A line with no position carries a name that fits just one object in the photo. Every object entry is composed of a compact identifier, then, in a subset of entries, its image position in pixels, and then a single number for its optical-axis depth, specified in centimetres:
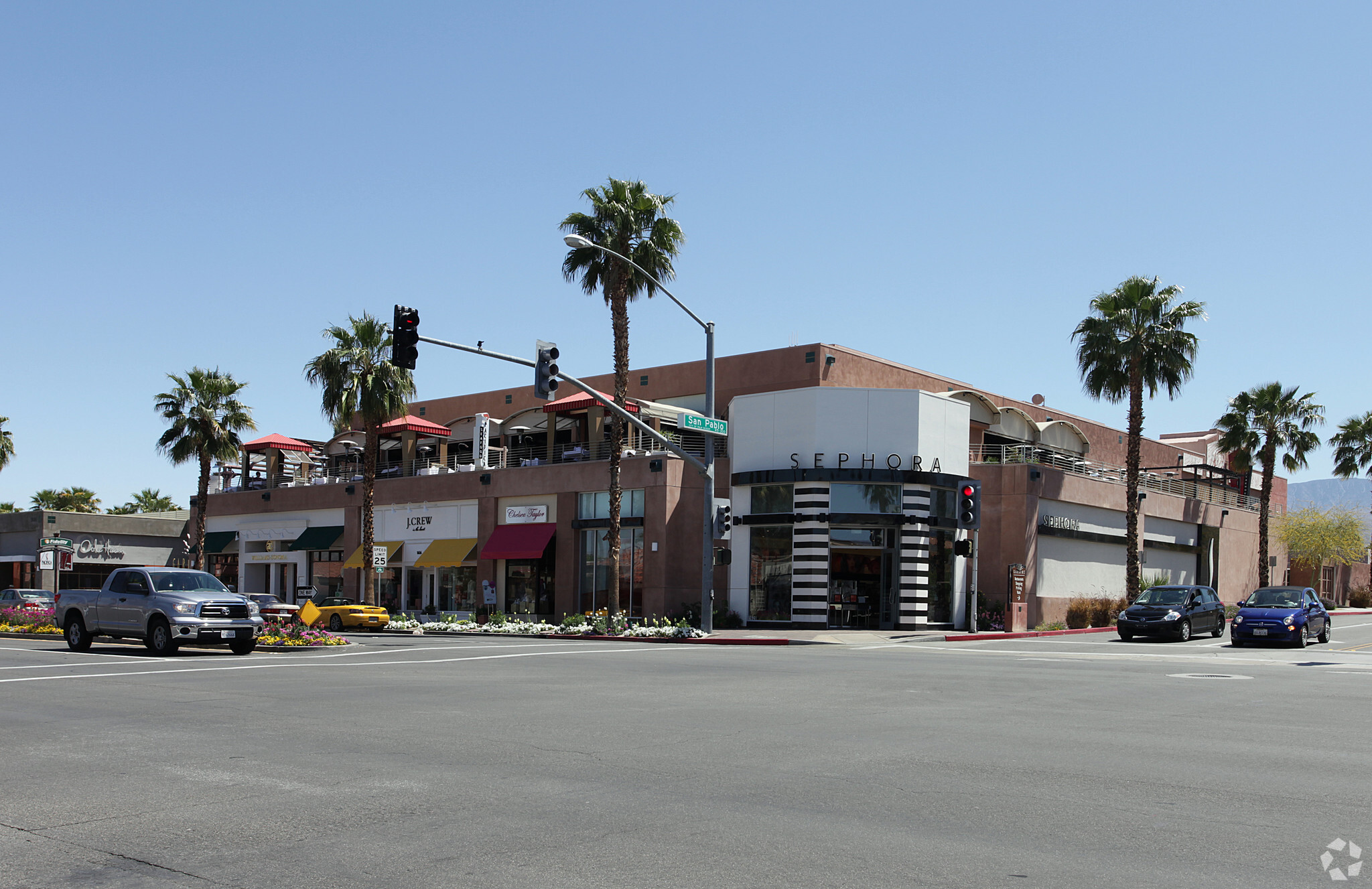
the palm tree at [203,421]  4950
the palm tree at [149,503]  8150
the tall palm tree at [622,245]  3675
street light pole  3186
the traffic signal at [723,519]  3200
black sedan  3062
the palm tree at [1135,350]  4244
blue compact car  2734
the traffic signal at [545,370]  2489
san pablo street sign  3017
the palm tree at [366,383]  4147
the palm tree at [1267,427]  5466
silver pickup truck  2244
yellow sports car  3919
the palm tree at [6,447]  5956
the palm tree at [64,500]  7494
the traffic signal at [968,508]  3266
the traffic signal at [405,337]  2206
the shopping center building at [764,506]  3659
